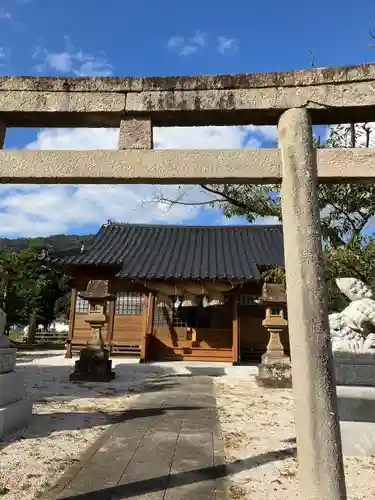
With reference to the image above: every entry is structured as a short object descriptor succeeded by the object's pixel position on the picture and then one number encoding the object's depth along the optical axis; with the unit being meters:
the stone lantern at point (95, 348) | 9.42
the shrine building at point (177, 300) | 13.80
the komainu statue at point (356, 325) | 4.93
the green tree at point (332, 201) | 8.07
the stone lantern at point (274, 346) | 9.12
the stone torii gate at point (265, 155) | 2.94
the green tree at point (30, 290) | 21.42
